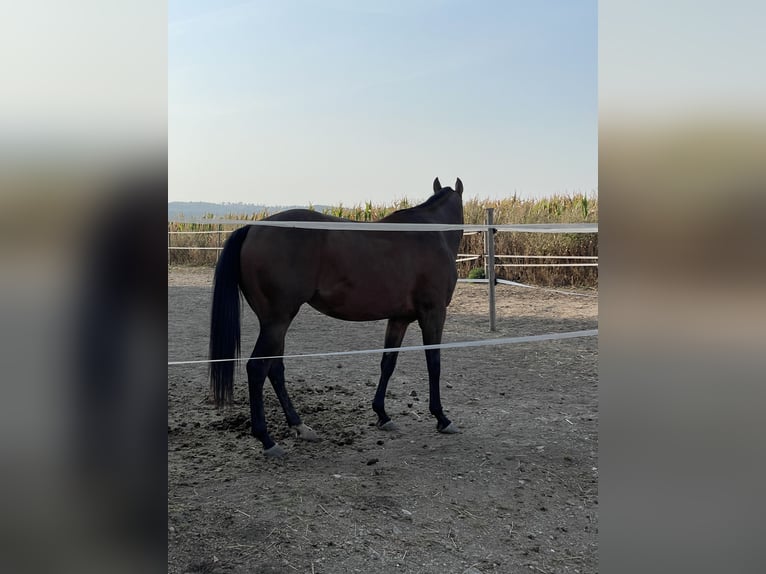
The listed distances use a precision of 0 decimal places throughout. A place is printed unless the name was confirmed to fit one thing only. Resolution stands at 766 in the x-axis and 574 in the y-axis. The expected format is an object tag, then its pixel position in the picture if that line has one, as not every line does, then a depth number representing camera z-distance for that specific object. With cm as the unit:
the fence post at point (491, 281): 681
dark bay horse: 314
